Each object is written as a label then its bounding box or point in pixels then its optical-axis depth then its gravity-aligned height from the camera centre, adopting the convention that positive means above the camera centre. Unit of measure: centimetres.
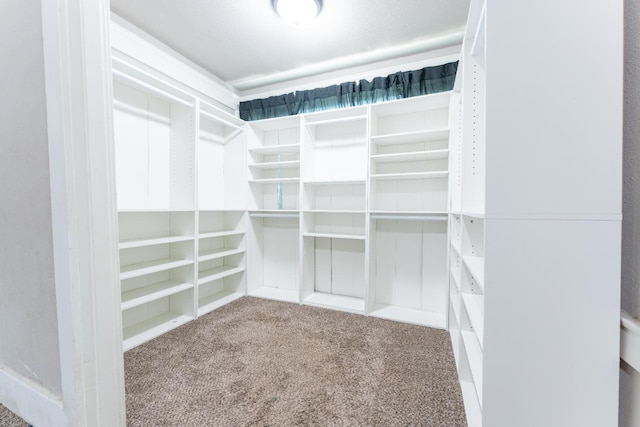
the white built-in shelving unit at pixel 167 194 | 195 +11
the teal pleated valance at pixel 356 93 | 216 +110
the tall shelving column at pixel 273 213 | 278 -8
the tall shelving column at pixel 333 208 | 254 -3
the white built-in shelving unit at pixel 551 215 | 68 -4
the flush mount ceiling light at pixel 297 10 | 169 +137
